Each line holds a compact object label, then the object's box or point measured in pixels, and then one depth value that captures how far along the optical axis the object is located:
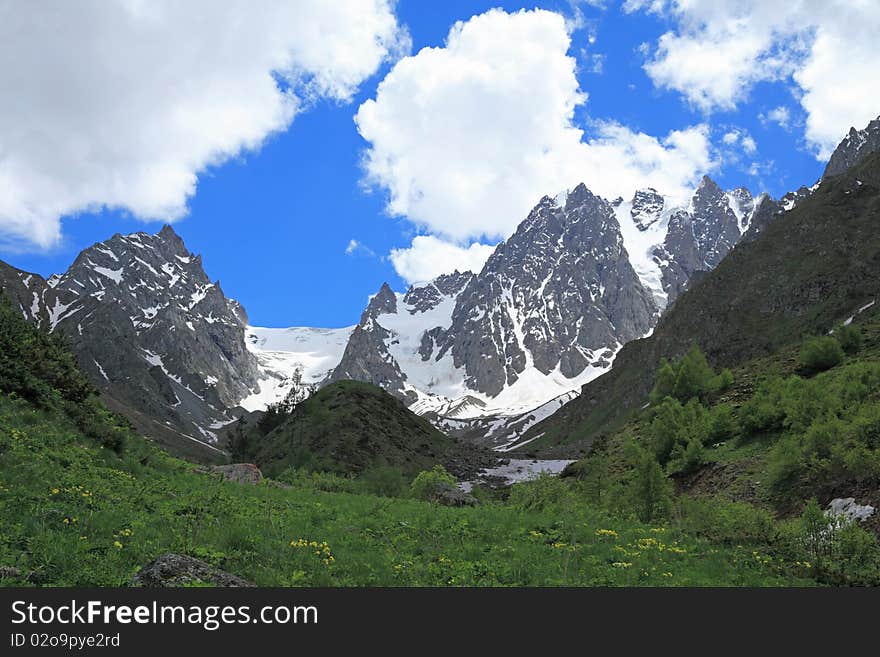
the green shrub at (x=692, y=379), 43.66
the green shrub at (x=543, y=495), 27.01
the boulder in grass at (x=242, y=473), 30.51
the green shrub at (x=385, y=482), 47.74
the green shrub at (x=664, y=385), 45.60
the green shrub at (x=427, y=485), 41.48
